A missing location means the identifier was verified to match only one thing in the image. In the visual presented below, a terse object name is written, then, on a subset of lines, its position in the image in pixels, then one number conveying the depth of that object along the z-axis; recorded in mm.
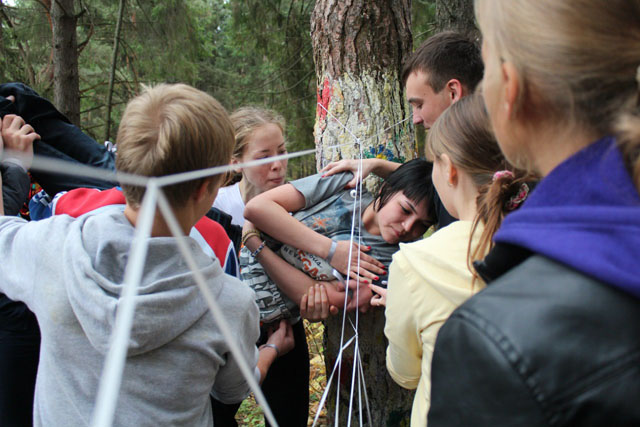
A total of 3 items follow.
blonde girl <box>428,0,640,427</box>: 635
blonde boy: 1112
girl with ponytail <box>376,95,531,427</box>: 1296
